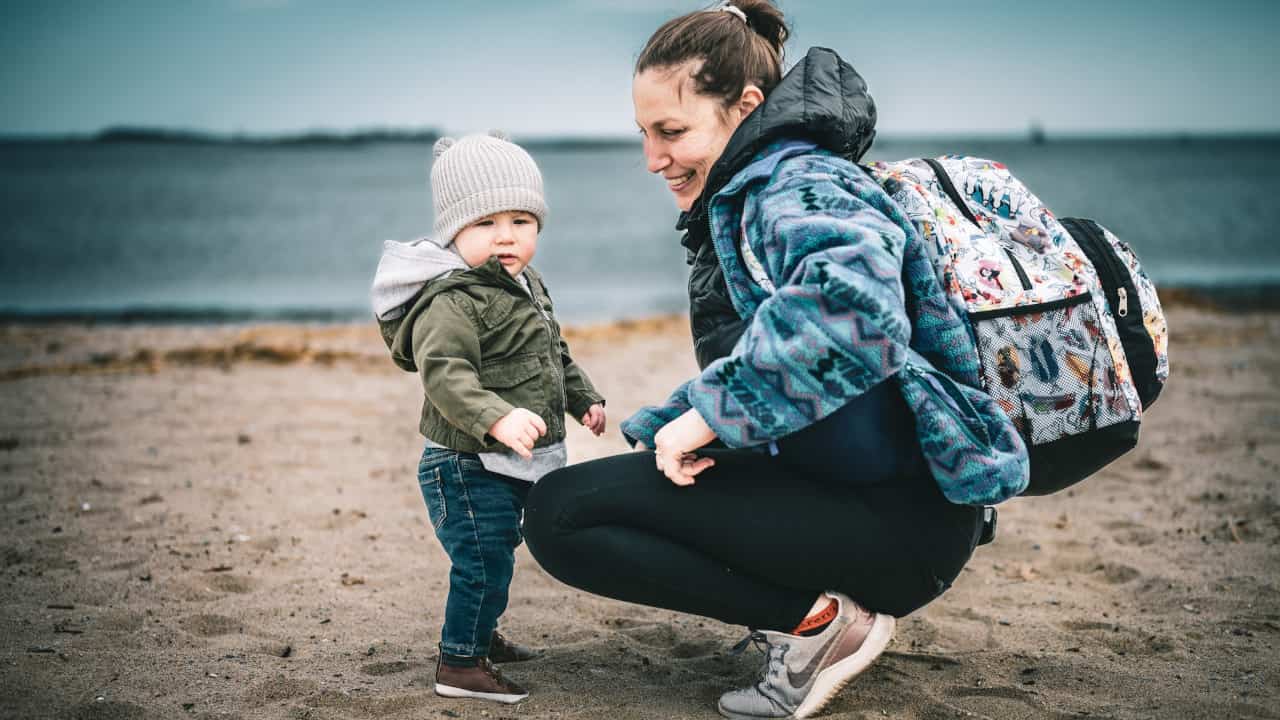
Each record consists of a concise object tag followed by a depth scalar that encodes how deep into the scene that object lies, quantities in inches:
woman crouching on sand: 82.3
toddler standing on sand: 107.3
